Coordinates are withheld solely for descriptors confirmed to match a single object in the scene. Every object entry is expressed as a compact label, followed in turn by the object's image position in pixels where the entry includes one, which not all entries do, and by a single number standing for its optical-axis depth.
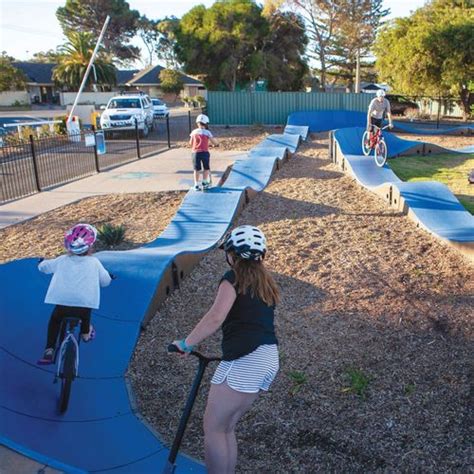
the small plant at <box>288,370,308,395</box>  4.25
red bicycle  13.05
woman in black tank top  2.82
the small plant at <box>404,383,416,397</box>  4.13
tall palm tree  59.69
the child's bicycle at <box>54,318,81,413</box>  3.86
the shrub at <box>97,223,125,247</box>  7.84
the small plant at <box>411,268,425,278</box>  6.39
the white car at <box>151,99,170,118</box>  41.17
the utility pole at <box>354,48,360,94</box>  50.47
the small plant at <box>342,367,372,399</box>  4.16
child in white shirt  4.02
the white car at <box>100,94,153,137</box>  24.91
